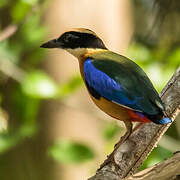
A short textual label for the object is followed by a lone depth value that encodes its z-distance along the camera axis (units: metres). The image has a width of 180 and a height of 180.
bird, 7.24
